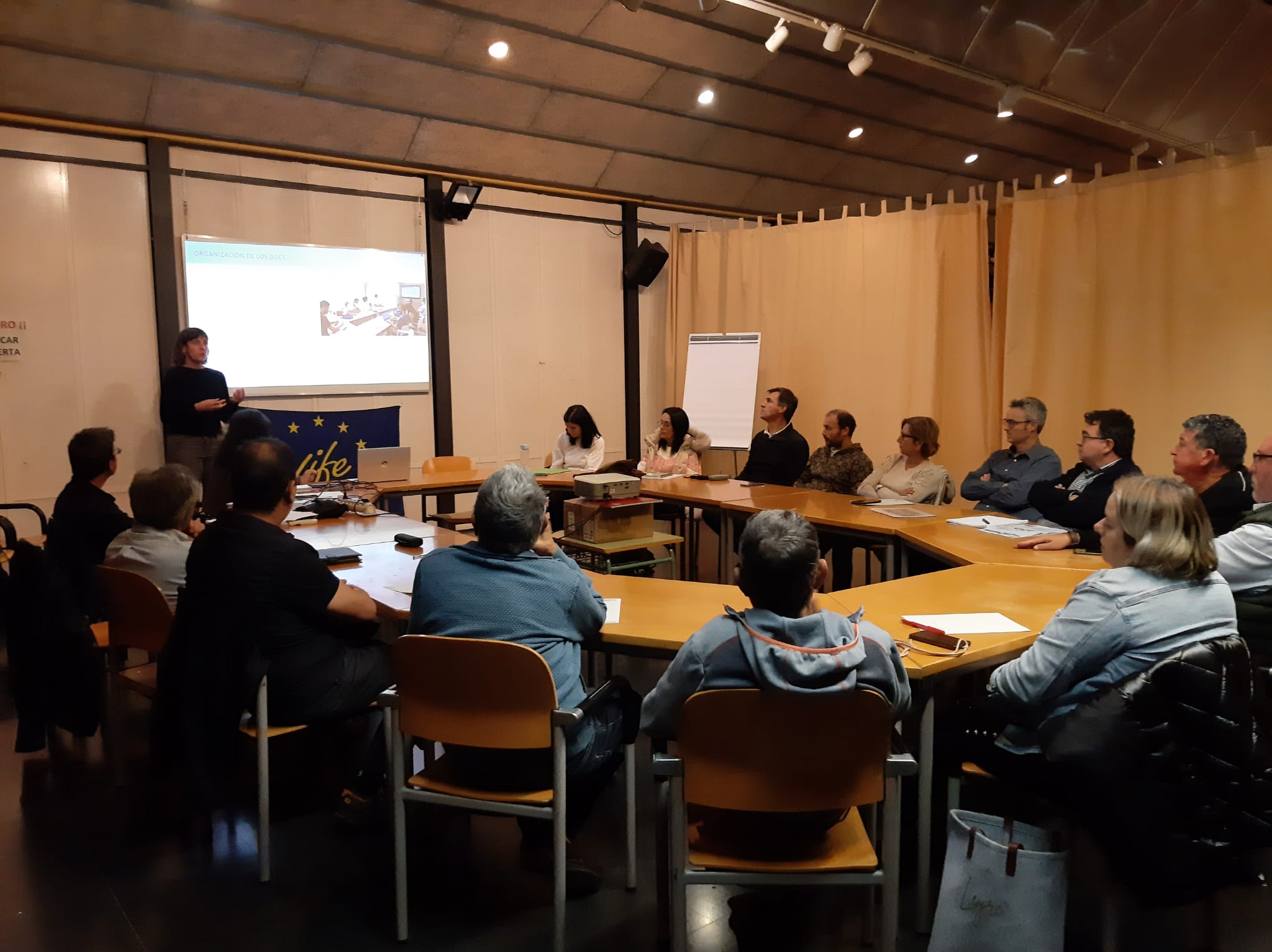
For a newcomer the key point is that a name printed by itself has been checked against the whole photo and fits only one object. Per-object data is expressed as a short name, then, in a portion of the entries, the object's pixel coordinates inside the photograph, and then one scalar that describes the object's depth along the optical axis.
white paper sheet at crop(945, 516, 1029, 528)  3.89
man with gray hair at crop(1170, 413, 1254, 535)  2.98
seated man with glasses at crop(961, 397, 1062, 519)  4.48
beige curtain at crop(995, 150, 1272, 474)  4.82
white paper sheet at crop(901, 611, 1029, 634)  2.37
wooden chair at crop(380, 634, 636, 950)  1.93
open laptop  5.17
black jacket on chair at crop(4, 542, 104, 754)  2.78
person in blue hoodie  1.66
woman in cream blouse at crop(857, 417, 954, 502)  4.78
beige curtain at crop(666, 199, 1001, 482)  6.11
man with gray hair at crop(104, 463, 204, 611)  2.87
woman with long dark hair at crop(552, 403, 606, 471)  6.03
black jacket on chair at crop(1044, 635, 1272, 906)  1.76
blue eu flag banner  6.12
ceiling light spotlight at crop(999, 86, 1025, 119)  5.87
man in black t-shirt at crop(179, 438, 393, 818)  2.31
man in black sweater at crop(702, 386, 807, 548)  5.75
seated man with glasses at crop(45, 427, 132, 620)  3.35
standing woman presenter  5.33
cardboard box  3.85
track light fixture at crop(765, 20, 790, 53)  5.01
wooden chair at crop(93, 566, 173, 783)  2.60
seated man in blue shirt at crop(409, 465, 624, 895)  2.06
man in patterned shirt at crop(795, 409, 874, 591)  5.30
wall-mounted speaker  7.73
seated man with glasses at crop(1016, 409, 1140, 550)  3.64
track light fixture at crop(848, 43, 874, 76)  5.25
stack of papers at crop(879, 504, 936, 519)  4.17
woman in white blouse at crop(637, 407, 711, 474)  5.99
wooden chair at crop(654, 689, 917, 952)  1.65
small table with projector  3.84
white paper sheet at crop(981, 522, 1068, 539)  3.63
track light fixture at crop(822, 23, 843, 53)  4.95
